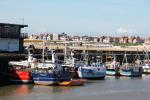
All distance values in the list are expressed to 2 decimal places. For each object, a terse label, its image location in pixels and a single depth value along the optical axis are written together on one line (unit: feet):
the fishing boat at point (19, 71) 205.64
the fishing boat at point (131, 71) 282.36
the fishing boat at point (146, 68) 310.96
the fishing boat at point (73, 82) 204.01
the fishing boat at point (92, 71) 240.63
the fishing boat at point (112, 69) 281.95
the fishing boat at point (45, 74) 203.41
